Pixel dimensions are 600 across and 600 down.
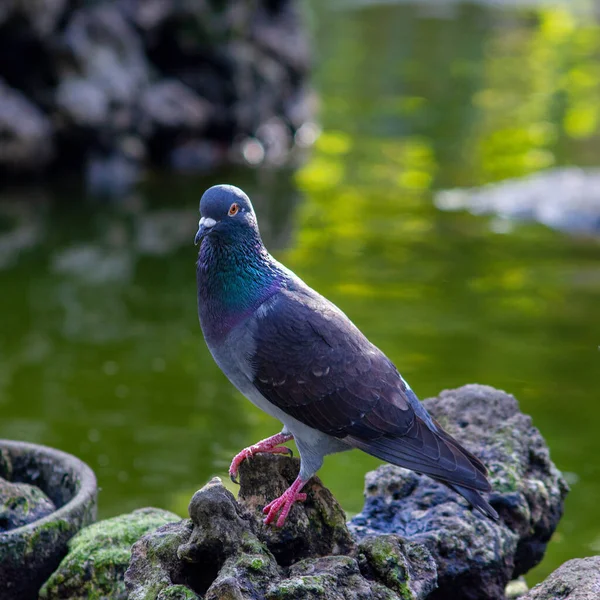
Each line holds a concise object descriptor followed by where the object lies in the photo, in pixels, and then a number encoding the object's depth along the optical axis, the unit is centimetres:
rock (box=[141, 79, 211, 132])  2441
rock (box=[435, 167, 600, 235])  1927
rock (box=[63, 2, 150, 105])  2291
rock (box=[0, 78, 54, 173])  2159
